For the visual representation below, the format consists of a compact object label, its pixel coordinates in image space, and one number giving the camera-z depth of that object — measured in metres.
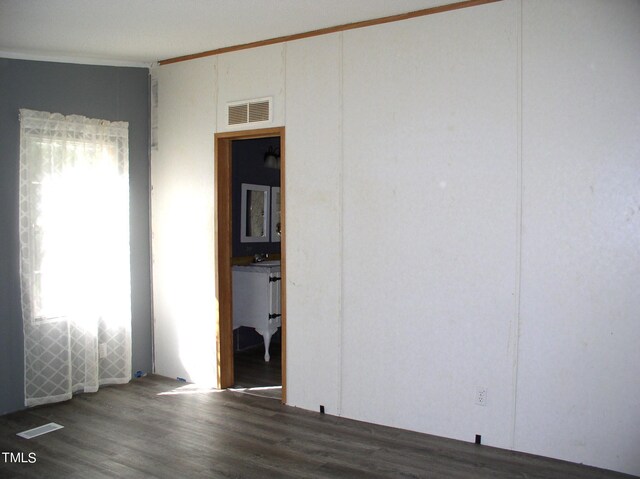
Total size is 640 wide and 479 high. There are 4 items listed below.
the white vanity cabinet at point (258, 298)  5.42
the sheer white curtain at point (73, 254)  4.09
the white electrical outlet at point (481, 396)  3.45
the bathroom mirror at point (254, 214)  5.97
